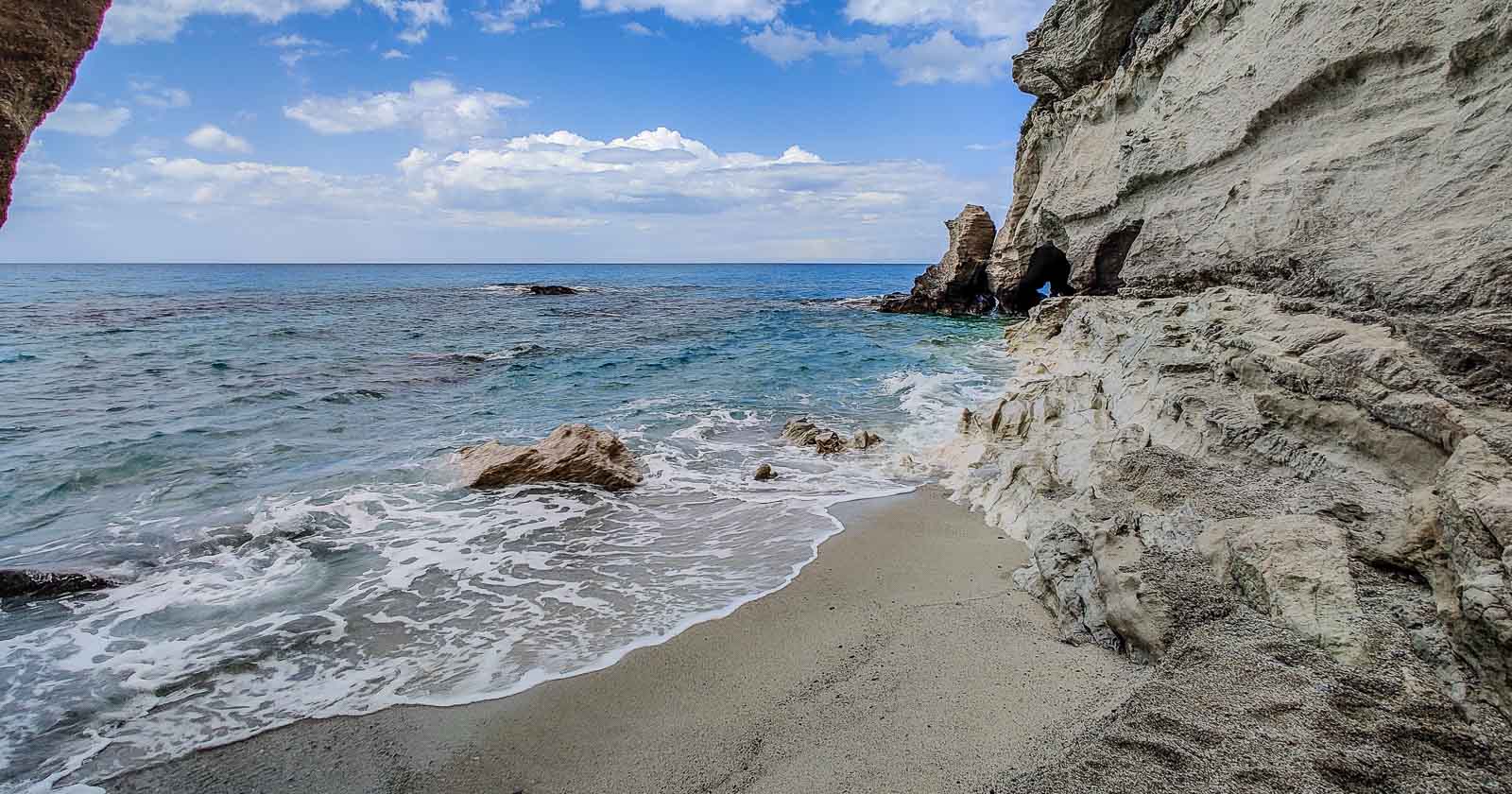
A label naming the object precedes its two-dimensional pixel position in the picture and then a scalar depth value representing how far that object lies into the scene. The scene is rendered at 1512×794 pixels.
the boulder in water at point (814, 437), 9.47
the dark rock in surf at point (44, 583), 5.34
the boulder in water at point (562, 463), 8.02
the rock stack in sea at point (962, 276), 30.11
